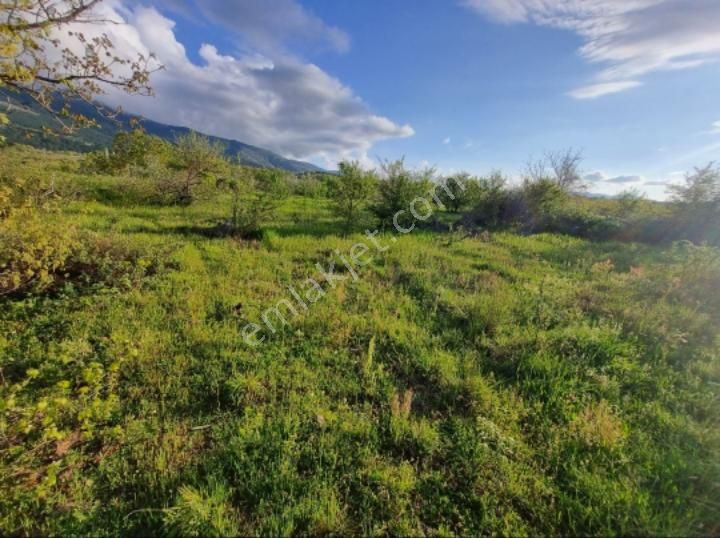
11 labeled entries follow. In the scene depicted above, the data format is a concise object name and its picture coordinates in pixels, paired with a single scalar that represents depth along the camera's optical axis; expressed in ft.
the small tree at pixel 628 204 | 45.96
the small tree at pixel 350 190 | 32.19
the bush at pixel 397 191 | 35.01
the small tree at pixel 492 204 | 45.55
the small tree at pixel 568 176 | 84.07
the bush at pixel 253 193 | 28.86
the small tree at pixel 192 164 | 39.50
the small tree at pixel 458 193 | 50.62
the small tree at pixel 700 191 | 37.47
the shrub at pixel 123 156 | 50.83
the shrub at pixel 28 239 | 10.65
